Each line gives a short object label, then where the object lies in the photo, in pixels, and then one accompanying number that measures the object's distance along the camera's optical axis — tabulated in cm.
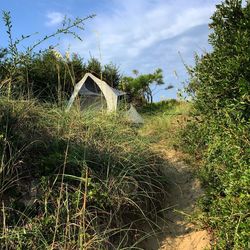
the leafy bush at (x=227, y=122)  268
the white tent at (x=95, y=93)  538
